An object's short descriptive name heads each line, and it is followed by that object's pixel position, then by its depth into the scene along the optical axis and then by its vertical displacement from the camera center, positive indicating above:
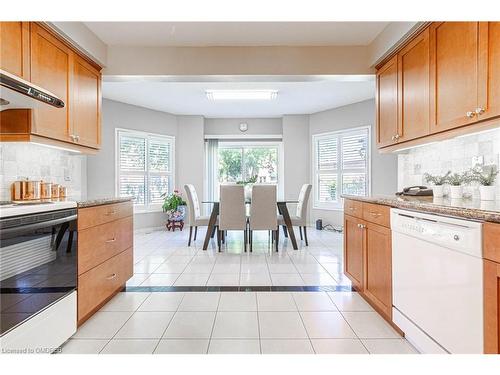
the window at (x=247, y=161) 6.87 +0.58
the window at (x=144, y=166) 5.50 +0.39
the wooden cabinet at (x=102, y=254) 1.92 -0.56
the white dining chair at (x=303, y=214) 4.52 -0.48
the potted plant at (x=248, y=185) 5.10 -0.01
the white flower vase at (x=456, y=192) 1.91 -0.05
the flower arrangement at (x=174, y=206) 5.78 -0.45
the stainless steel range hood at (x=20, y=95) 1.48 +0.54
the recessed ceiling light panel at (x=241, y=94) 4.52 +1.52
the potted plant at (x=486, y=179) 1.72 +0.04
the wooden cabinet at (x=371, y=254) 1.95 -0.56
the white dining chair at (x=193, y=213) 4.49 -0.46
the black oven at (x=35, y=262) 1.29 -0.42
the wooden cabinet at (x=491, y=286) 1.07 -0.40
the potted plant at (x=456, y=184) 1.91 +0.01
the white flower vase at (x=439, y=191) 2.05 -0.04
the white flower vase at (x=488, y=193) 1.71 -0.05
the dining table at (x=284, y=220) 4.32 -0.56
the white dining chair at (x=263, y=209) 4.09 -0.36
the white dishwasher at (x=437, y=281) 1.18 -0.49
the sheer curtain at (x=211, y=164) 6.62 +0.50
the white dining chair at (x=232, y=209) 4.08 -0.36
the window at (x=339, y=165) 5.48 +0.42
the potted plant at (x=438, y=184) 2.05 +0.01
